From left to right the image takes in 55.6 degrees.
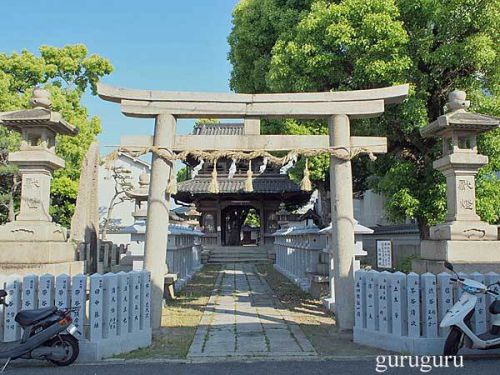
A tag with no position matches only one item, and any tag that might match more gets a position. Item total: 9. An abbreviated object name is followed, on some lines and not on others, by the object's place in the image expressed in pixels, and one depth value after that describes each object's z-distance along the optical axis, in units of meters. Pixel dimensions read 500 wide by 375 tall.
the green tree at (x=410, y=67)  10.48
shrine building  29.88
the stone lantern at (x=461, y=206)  7.73
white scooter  6.15
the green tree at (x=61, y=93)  23.50
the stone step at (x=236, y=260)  27.08
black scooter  5.83
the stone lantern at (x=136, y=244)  10.96
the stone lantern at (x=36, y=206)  8.19
